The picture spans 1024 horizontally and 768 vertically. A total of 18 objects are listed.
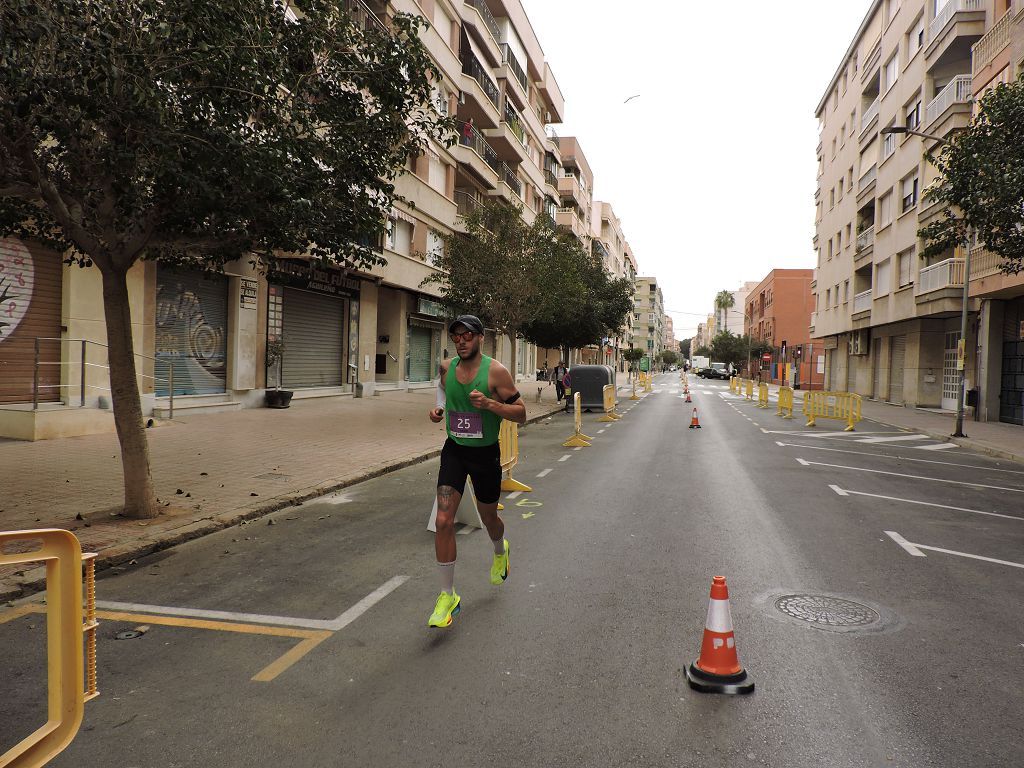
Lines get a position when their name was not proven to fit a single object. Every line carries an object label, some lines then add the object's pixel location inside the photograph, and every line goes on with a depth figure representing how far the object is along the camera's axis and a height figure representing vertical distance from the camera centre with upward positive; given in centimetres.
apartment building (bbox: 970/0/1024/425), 2066 +218
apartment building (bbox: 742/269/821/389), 7425 +717
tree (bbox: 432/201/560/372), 2139 +326
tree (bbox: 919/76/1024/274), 1063 +339
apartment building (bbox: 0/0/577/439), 1245 +140
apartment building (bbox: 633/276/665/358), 13701 +1144
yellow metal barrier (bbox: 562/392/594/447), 1380 -155
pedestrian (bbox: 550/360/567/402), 2689 -48
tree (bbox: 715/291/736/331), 14150 +1529
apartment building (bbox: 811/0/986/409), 2447 +832
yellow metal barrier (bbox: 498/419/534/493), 859 -116
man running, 417 -41
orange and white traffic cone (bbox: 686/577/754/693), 322 -143
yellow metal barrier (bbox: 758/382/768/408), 2833 -103
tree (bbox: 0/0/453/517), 521 +201
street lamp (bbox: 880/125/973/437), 1722 +45
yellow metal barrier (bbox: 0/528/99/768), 238 -111
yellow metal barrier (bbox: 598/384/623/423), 2039 -115
